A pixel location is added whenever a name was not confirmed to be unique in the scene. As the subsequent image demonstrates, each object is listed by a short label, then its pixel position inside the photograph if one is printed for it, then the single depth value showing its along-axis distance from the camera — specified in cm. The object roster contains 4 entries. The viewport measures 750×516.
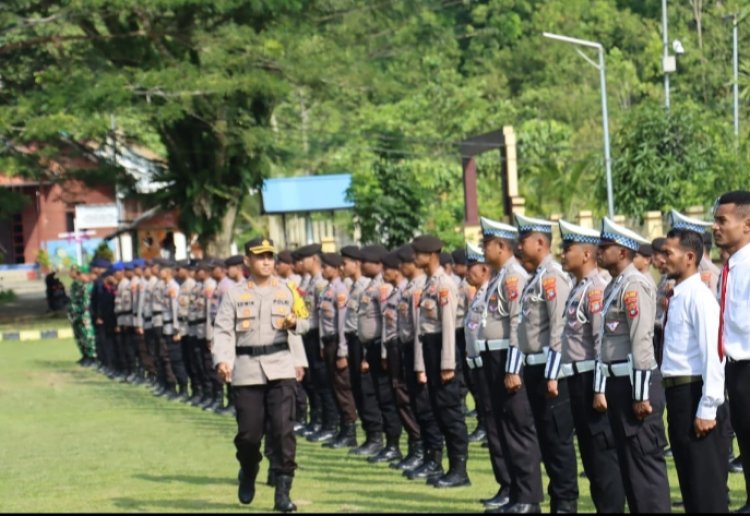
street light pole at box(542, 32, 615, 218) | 3675
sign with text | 6781
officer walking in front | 1224
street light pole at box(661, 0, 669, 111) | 4197
